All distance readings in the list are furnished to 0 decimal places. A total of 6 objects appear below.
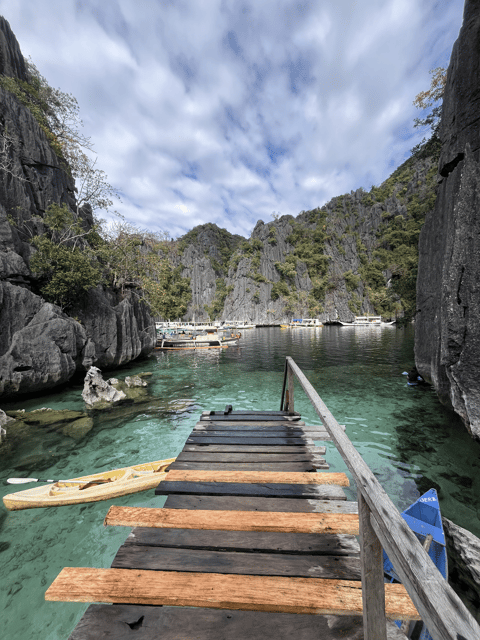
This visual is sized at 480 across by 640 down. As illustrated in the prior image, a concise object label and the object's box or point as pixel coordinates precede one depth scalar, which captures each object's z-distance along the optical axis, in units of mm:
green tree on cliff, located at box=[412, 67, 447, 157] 13641
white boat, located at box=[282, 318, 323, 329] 71500
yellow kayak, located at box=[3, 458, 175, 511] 5199
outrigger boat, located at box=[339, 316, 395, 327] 67688
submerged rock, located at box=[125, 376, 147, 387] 14226
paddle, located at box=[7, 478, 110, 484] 5701
